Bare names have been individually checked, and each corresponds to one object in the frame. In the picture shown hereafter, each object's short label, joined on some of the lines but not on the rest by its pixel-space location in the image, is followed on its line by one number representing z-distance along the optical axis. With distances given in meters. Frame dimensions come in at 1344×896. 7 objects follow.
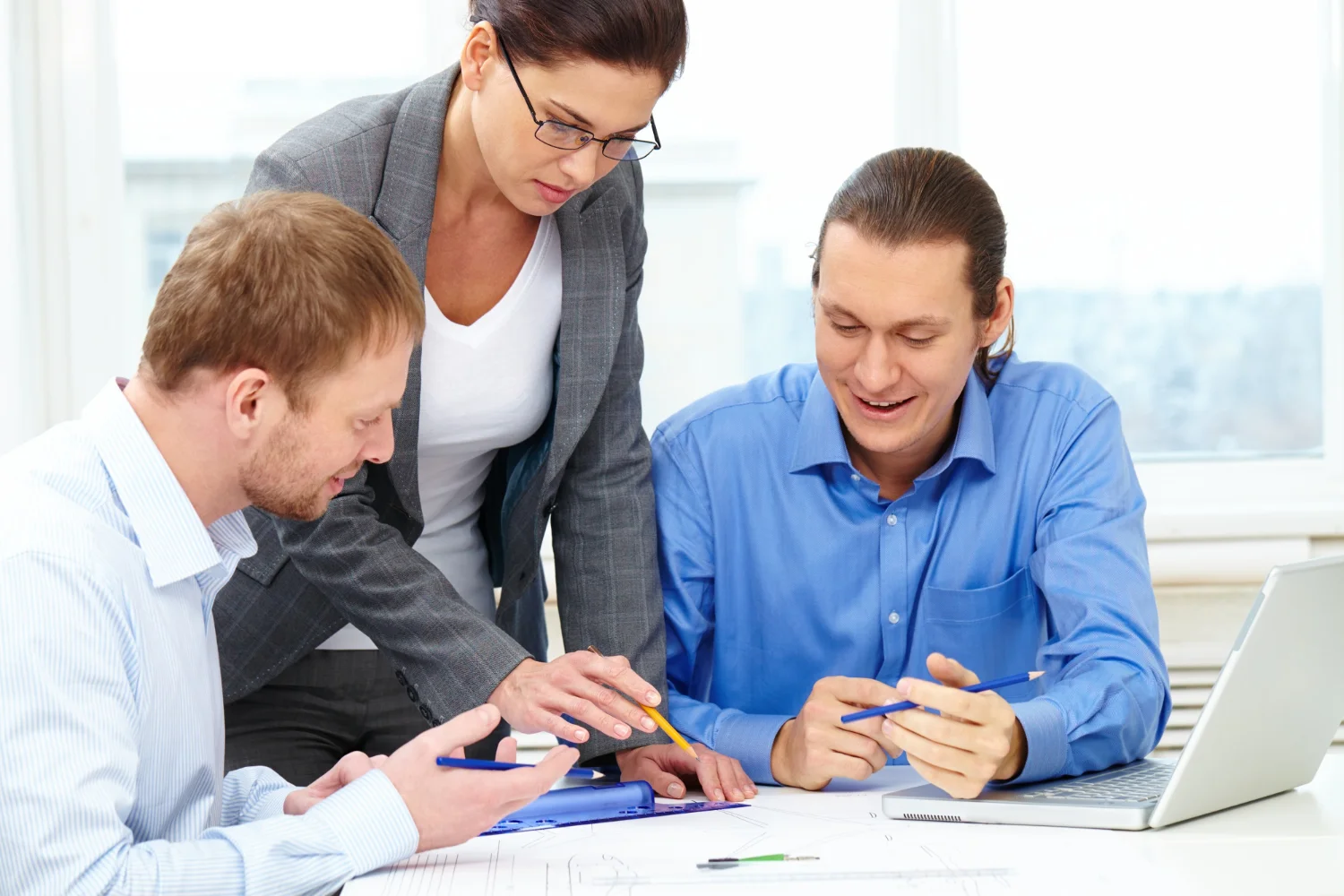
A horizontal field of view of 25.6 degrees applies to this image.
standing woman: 2.26
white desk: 2.01
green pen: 2.05
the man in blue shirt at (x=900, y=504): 2.40
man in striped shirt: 1.93
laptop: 2.09
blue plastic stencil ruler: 2.19
